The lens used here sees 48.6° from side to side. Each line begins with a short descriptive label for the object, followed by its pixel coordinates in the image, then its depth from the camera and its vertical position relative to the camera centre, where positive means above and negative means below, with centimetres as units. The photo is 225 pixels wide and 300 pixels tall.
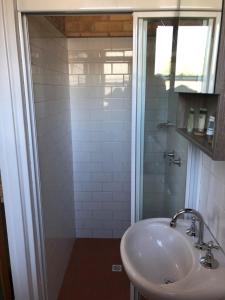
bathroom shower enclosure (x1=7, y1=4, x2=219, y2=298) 132 -14
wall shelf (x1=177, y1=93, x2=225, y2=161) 84 -11
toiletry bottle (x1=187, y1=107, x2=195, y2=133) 129 -15
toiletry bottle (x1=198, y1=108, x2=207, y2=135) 119 -13
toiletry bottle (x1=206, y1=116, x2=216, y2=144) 103 -15
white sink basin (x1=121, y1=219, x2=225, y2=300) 94 -75
